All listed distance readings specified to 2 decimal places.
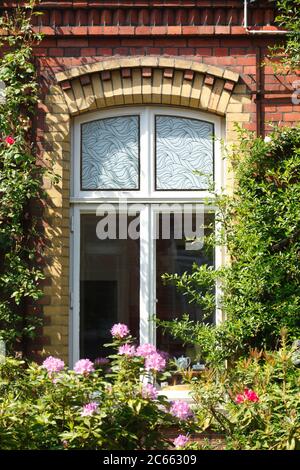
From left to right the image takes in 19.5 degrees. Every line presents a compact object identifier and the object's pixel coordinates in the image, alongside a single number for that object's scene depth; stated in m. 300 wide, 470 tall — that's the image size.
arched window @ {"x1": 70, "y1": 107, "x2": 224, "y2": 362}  7.98
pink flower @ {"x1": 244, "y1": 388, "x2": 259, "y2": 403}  5.43
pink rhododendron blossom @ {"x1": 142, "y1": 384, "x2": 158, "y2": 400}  5.45
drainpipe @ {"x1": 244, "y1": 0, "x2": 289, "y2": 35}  7.89
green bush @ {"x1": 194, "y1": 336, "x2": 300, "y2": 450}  5.43
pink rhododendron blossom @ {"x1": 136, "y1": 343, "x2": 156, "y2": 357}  5.56
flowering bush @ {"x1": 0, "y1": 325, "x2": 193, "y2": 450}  5.36
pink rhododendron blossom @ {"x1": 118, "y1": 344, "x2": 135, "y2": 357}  5.54
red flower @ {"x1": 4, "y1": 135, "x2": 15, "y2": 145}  7.68
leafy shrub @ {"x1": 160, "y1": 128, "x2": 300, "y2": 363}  7.40
